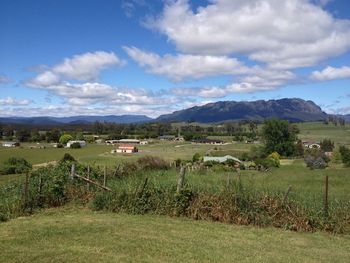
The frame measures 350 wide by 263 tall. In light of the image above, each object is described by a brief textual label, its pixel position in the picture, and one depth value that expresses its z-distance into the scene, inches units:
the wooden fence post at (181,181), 579.2
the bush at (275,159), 3206.4
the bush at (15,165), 2481.5
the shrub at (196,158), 3430.1
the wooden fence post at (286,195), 544.5
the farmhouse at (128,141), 6000.0
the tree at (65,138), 5438.0
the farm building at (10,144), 4762.8
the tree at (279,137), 4350.4
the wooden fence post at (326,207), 525.0
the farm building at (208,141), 6097.4
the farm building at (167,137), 6863.7
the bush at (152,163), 1834.4
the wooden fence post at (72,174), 685.9
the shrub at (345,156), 3296.8
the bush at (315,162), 2889.8
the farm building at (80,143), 5054.6
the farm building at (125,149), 4448.8
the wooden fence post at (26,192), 592.9
